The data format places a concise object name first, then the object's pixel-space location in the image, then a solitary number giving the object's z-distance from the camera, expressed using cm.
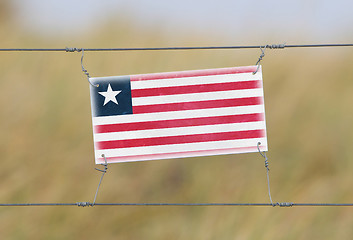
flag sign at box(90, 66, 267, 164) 1146
